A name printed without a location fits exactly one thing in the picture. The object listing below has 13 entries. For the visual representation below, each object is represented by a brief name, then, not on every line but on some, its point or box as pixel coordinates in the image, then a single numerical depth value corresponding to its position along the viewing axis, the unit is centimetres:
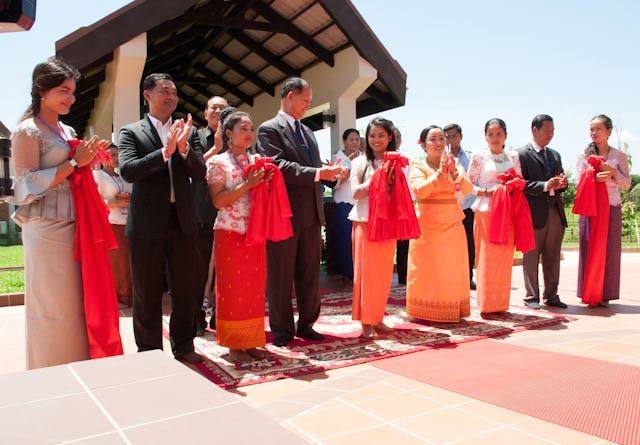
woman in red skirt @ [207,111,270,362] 349
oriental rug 326
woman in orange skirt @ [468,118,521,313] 479
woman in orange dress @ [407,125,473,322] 446
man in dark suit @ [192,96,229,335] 429
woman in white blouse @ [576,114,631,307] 532
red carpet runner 243
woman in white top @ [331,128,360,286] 630
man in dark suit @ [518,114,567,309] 521
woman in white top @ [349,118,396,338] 412
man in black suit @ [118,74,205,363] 311
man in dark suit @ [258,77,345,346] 385
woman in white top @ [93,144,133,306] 554
